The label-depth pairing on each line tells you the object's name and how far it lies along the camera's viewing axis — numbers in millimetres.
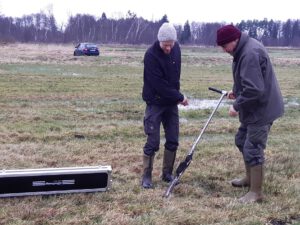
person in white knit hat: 5914
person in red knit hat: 5219
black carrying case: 5434
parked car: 40344
